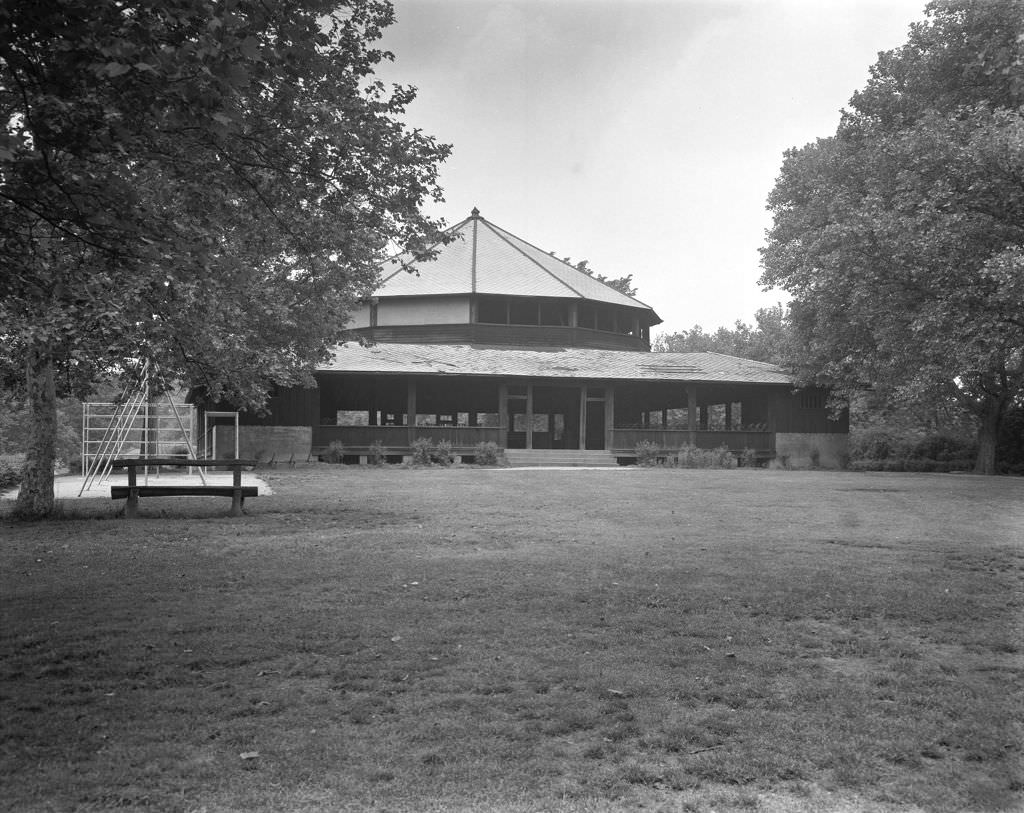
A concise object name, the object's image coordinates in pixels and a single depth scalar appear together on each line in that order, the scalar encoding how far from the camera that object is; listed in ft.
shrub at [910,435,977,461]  112.47
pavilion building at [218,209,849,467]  105.19
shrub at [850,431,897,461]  120.88
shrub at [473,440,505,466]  98.78
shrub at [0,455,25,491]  65.57
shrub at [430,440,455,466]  98.94
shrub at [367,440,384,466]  100.78
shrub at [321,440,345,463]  100.12
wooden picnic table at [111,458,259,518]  40.55
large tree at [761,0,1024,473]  61.00
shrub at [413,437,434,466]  97.91
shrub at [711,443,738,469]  100.22
